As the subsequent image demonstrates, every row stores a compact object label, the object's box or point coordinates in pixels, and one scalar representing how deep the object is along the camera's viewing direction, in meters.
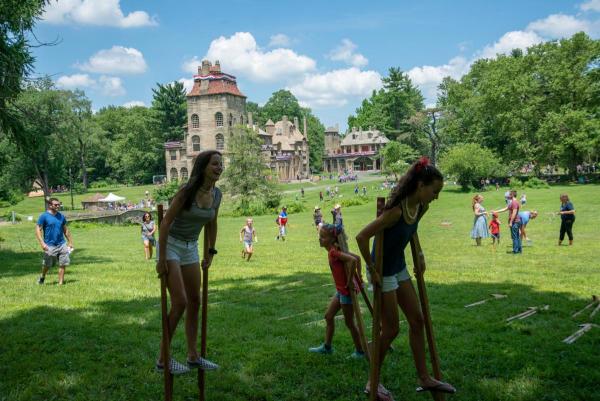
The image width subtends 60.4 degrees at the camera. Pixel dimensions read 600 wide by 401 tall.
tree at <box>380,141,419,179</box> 78.60
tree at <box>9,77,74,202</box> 17.84
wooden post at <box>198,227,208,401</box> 5.39
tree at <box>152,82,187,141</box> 101.00
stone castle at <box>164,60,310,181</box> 82.69
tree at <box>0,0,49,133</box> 16.42
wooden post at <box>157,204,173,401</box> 5.04
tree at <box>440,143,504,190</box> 58.62
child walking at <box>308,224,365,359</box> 6.32
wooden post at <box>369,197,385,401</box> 4.77
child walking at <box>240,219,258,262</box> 18.38
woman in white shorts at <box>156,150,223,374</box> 5.47
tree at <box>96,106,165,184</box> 99.31
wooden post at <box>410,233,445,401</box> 5.29
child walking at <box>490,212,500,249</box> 19.06
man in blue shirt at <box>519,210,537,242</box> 18.23
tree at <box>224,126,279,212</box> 52.41
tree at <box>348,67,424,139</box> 108.38
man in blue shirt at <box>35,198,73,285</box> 12.48
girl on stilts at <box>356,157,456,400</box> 5.05
